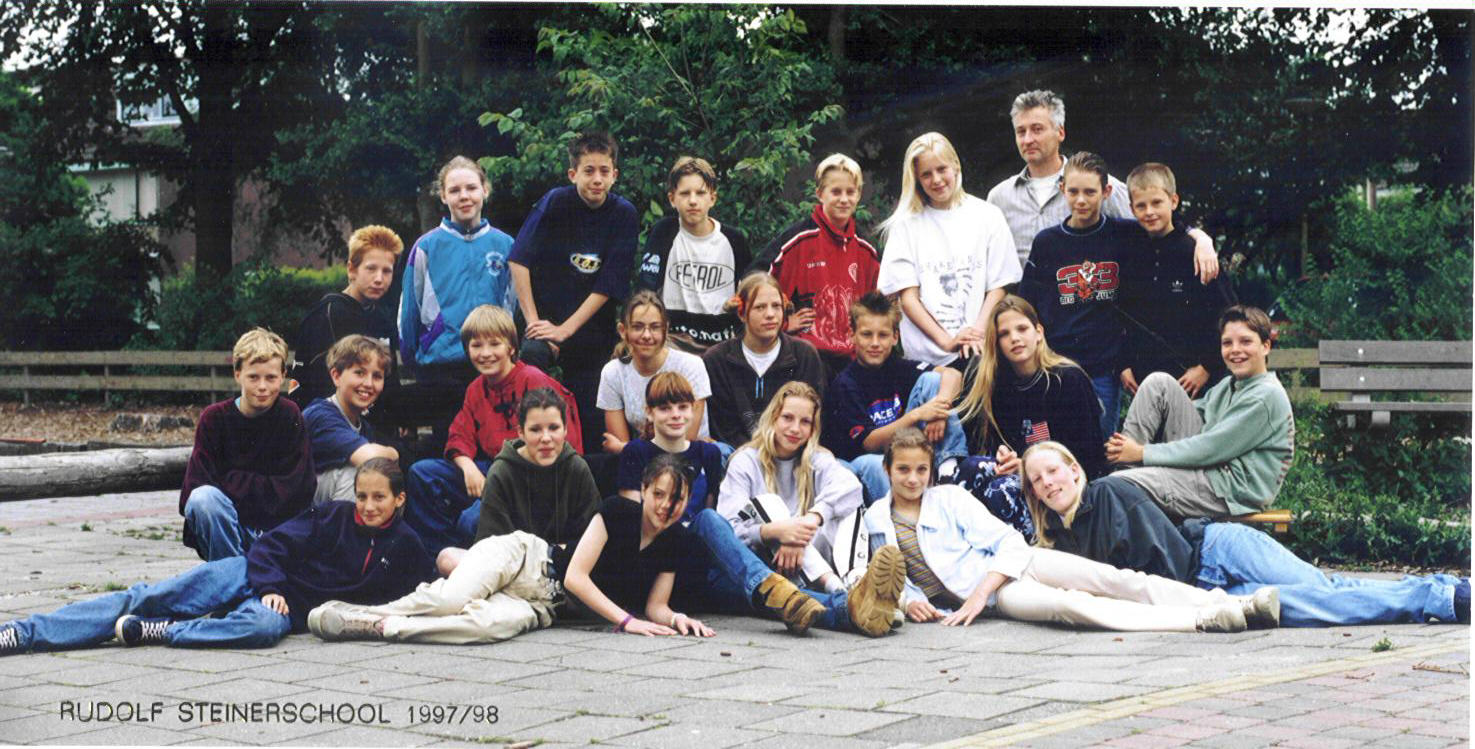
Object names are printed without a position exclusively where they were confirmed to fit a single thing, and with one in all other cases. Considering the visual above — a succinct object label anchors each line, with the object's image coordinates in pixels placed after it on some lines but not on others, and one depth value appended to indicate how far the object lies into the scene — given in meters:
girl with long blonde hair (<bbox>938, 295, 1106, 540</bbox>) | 5.89
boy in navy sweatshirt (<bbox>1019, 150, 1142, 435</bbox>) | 6.05
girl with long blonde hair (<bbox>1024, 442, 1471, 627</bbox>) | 5.62
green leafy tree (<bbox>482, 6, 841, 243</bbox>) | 5.51
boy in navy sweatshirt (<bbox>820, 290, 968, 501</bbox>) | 5.98
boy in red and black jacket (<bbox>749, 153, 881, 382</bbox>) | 6.17
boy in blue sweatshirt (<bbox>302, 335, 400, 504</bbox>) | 5.86
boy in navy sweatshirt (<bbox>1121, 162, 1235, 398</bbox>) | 6.01
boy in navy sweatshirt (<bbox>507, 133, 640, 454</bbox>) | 6.06
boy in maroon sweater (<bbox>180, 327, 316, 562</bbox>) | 5.68
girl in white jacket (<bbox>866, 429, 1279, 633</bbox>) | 5.43
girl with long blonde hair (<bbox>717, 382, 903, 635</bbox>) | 5.70
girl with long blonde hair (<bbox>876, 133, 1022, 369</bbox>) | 6.06
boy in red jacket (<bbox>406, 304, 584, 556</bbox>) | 5.86
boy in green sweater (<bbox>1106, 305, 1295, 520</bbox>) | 5.91
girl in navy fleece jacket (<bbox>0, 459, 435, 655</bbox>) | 5.34
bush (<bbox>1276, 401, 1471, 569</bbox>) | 6.85
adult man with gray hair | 5.75
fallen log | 7.05
